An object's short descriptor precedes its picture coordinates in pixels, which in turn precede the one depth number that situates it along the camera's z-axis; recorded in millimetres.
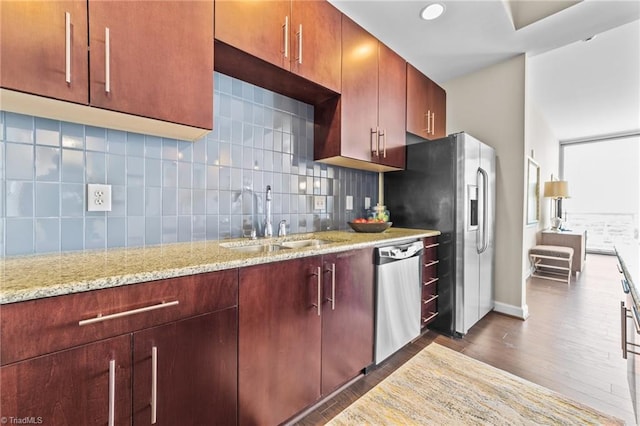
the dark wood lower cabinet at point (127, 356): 682
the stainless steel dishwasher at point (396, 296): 1728
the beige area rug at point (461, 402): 747
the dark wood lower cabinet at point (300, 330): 1116
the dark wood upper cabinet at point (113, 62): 870
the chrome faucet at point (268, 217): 1788
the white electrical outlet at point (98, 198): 1210
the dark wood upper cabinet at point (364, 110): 1910
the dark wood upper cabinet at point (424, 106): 2500
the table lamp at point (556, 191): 4602
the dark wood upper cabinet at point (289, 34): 1320
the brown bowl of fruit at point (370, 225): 2094
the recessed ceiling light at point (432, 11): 1963
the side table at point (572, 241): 4254
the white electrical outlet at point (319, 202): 2160
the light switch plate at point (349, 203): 2439
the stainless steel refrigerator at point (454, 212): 2250
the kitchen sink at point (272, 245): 1550
